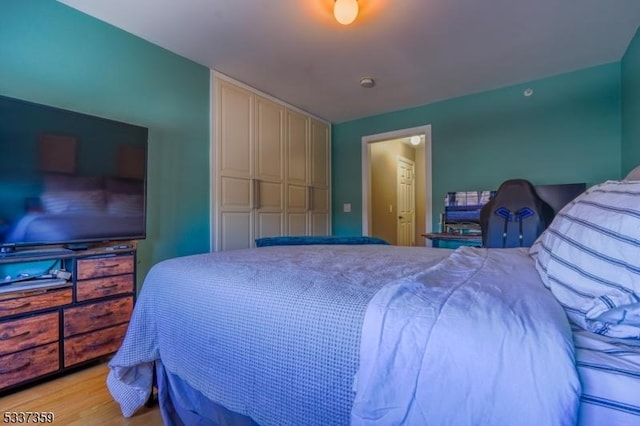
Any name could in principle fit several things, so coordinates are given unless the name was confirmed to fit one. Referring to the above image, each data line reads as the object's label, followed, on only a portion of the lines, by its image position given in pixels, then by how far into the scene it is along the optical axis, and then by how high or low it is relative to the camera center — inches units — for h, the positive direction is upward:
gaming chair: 97.8 -0.9
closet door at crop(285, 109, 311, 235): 164.4 +22.3
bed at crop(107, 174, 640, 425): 22.2 -11.2
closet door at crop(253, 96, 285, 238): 145.4 +22.2
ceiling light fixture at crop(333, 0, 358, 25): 79.7 +53.6
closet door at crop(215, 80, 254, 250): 128.3 +21.3
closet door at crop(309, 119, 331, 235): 181.8 +22.3
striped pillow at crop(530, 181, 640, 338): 24.8 -4.8
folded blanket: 95.7 -8.6
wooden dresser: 67.4 -23.8
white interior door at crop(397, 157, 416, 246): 240.8 +9.7
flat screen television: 71.6 +9.7
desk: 126.3 -10.2
